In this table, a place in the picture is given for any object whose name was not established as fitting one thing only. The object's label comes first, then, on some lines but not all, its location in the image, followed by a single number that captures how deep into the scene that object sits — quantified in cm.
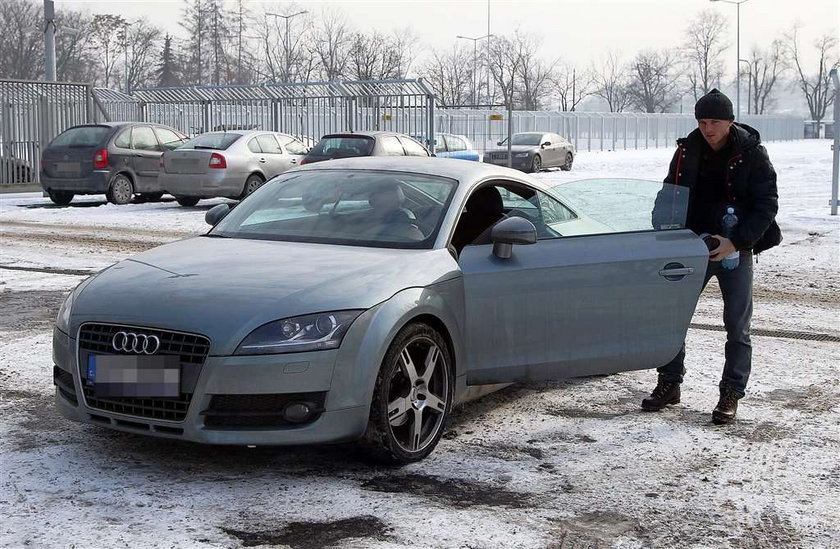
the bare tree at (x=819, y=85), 11369
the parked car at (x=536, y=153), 3450
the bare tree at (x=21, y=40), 7331
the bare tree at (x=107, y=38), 7825
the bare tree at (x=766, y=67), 11675
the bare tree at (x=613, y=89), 9794
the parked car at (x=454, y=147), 3006
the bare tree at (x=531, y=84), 7756
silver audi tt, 451
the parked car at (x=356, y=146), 1930
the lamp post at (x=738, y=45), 6337
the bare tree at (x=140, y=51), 8031
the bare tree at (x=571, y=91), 8812
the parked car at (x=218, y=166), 1917
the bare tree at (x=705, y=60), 9481
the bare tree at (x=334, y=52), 6356
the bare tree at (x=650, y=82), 9650
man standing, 581
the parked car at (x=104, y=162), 1989
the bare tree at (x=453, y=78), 7325
